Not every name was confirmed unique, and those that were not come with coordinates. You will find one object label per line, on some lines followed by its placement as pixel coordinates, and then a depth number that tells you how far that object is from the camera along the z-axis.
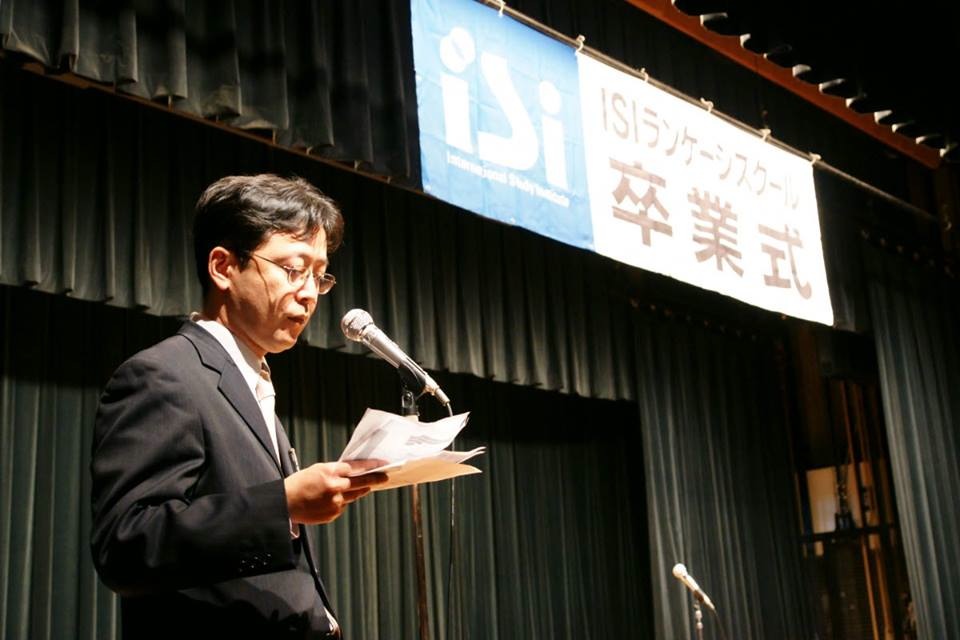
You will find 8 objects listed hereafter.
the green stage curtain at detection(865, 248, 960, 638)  5.93
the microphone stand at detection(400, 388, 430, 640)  2.20
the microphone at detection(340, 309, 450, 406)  2.18
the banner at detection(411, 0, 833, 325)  3.49
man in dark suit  1.35
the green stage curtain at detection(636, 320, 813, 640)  5.85
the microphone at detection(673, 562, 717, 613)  4.08
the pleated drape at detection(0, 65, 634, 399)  3.55
